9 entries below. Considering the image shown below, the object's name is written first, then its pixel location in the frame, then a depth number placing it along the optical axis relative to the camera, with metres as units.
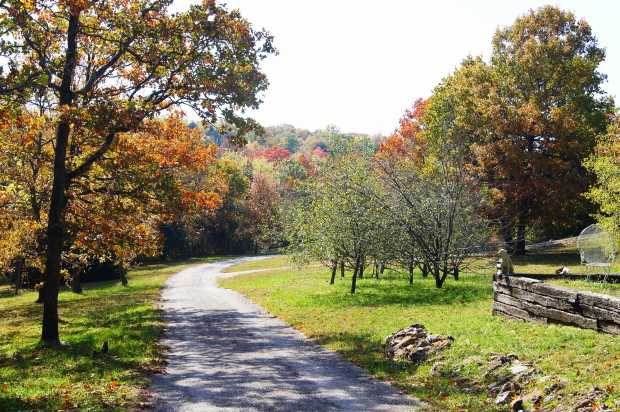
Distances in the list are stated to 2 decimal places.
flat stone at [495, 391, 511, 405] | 8.97
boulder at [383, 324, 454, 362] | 12.41
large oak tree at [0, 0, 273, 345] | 14.95
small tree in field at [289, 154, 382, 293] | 23.98
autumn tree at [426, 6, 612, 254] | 38.69
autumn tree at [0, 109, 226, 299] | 17.06
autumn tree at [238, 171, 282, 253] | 77.85
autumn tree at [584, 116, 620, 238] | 24.95
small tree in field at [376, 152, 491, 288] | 24.06
